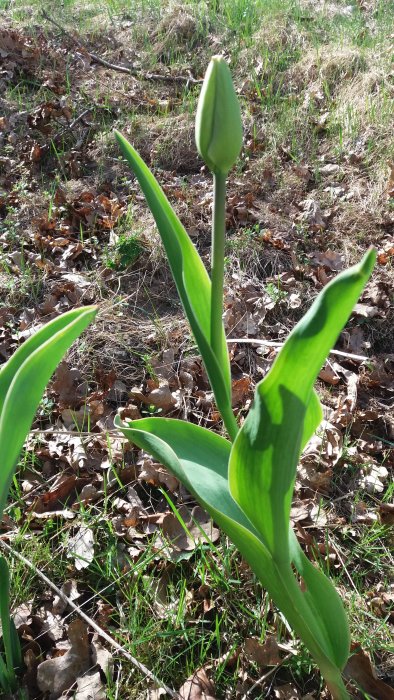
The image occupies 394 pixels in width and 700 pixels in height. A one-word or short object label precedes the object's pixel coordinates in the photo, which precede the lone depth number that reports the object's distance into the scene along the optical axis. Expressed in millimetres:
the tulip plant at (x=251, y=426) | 709
